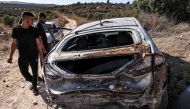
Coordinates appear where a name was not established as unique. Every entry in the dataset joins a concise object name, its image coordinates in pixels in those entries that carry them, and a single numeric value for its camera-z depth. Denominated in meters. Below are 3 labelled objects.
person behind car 3.18
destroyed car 1.83
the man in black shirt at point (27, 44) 2.74
